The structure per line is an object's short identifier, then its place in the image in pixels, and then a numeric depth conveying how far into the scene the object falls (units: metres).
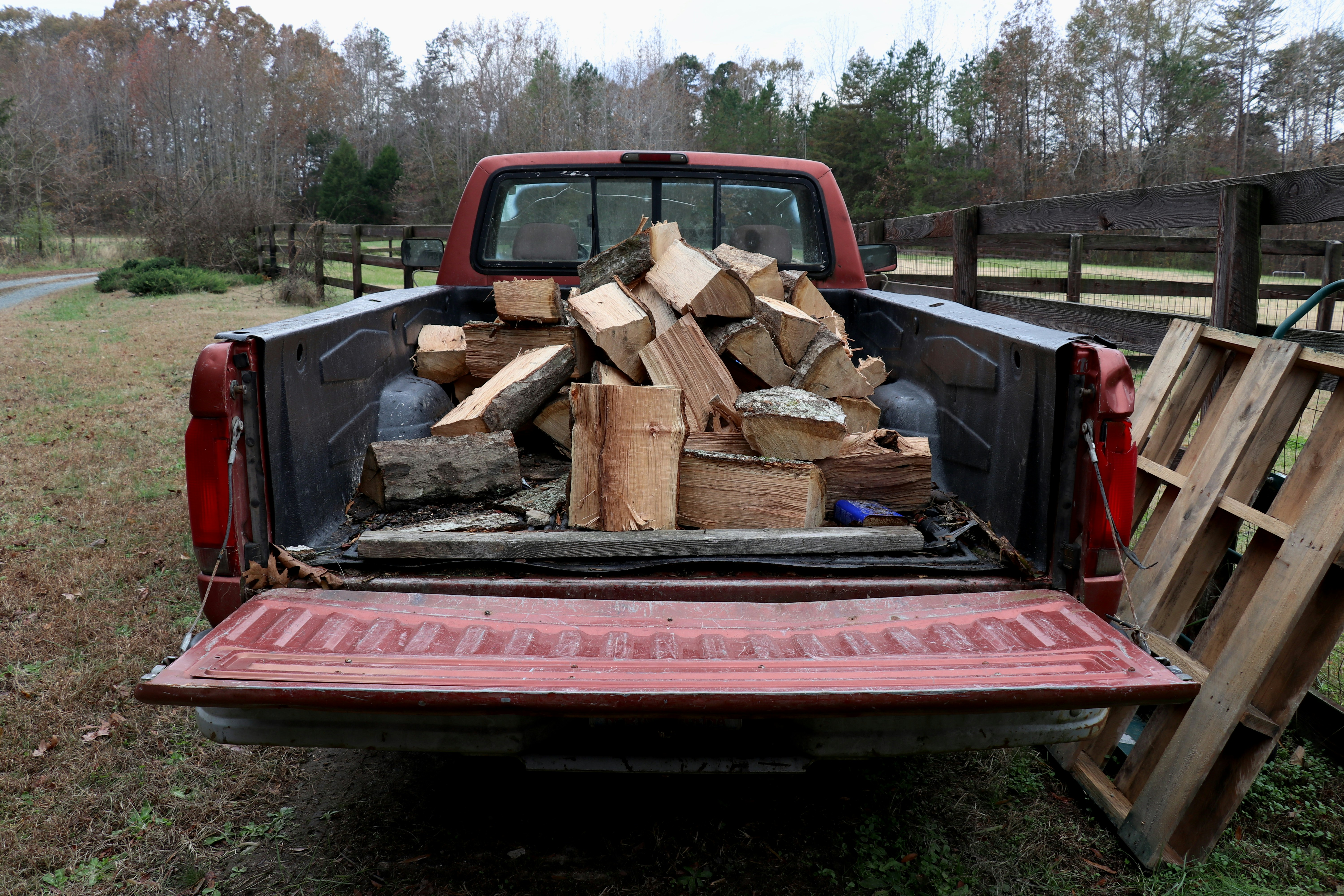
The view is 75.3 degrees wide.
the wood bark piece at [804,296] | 3.45
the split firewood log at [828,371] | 2.87
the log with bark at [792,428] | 2.32
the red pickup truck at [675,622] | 1.54
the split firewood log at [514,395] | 2.70
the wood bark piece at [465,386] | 3.29
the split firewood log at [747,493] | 2.22
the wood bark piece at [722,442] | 2.46
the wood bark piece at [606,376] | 2.77
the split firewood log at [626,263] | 3.21
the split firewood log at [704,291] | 2.84
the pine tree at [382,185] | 43.38
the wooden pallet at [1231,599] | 2.21
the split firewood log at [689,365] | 2.67
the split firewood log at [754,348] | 2.86
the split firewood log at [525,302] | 3.16
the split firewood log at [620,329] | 2.79
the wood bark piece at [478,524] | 2.19
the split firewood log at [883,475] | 2.41
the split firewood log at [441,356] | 3.17
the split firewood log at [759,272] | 3.21
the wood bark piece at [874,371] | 3.12
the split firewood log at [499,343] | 3.15
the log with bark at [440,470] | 2.41
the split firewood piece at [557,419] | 2.87
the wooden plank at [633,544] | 2.04
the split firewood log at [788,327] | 2.95
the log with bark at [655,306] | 2.91
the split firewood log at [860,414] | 2.87
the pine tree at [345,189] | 42.84
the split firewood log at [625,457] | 2.17
